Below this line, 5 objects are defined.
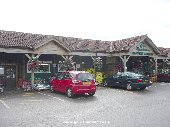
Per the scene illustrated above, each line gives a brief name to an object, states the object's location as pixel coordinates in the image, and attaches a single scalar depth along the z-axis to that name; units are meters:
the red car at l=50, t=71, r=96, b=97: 8.66
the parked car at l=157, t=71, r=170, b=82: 15.89
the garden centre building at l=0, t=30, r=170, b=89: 11.75
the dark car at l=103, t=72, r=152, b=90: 10.92
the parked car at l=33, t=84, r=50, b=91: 11.02
